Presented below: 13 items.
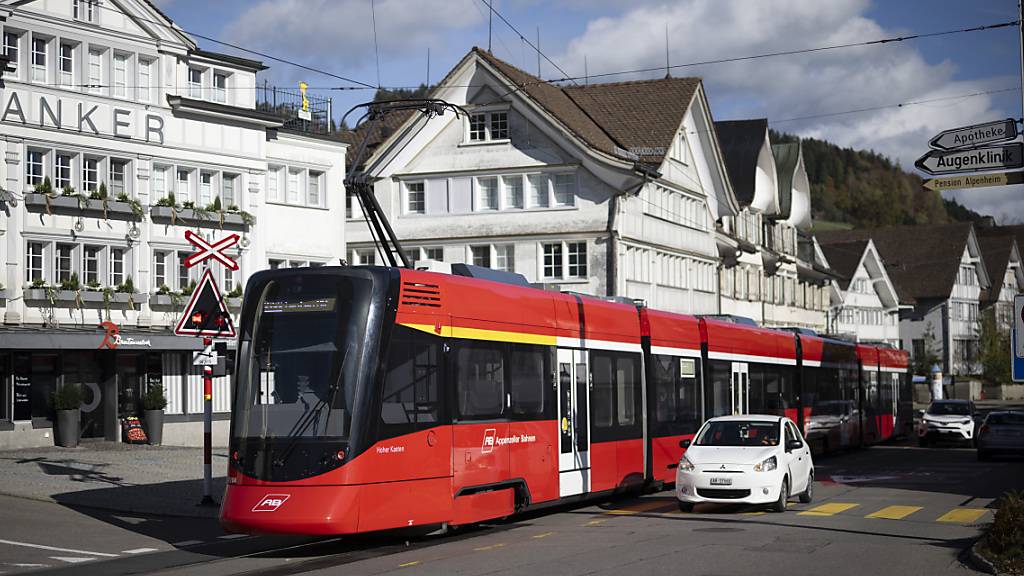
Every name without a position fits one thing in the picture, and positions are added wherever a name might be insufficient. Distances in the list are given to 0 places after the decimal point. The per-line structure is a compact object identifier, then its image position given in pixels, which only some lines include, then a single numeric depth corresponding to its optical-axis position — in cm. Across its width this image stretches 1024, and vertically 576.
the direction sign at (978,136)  1387
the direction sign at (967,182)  1383
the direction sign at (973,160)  1370
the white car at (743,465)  2050
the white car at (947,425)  4669
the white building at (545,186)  5150
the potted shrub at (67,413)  3353
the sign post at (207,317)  2033
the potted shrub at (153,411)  3597
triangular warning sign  2031
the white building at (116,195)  3366
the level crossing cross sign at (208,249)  2053
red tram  1536
